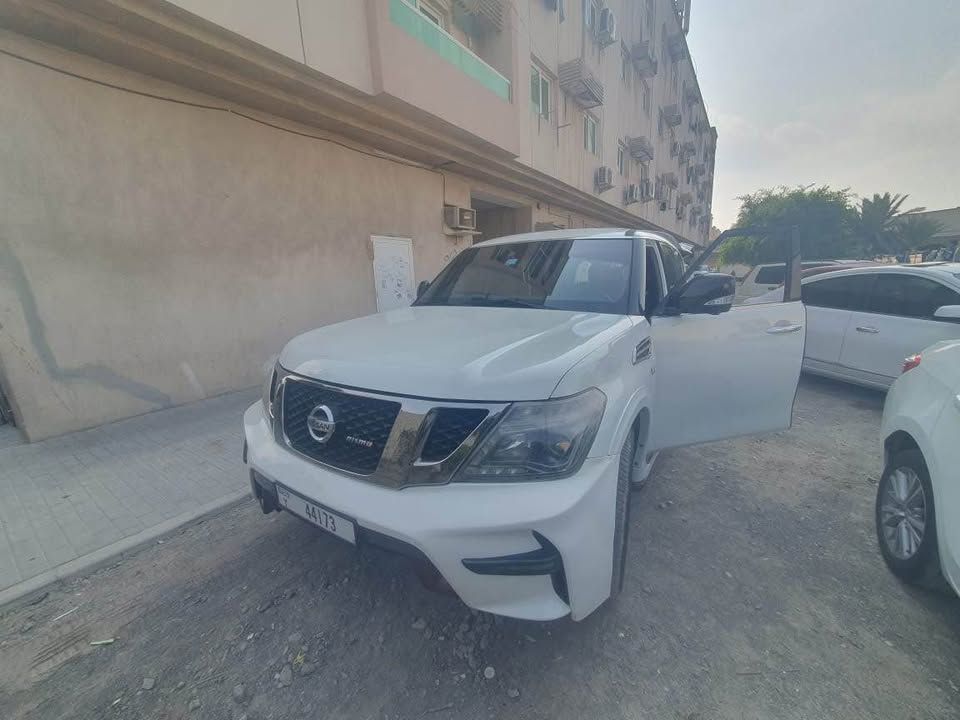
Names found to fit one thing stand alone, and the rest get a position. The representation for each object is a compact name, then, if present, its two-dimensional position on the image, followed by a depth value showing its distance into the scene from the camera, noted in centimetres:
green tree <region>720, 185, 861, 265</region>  2477
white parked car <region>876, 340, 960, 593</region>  163
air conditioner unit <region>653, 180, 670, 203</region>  2085
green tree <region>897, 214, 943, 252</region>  2822
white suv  127
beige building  347
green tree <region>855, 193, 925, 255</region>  2830
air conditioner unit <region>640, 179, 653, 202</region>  1766
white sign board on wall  666
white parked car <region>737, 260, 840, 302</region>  837
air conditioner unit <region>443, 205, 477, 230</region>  789
